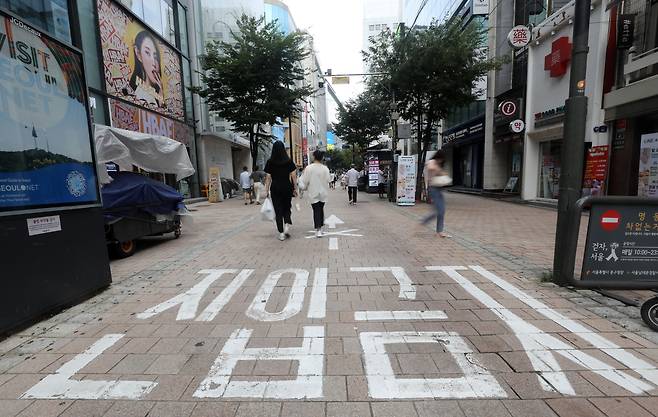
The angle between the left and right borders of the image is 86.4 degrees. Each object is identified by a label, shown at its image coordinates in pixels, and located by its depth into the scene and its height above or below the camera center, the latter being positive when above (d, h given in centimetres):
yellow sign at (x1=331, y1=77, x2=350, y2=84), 1800 +469
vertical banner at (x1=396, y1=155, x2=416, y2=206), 1435 -48
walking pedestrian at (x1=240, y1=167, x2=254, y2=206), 1712 -51
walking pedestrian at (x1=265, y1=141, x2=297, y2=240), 731 -20
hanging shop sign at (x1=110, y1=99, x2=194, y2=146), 1259 +224
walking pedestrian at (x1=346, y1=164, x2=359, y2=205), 1548 -54
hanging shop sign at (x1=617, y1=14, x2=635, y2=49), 943 +359
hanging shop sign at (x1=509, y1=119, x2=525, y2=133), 1408 +165
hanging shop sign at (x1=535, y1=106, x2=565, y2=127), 1220 +178
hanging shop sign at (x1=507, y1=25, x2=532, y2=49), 1334 +495
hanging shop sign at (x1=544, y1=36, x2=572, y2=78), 1165 +368
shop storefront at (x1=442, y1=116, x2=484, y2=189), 2011 +109
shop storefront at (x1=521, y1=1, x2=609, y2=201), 1031 +221
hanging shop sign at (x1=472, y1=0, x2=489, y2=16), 1792 +818
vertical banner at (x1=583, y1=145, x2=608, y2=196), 986 -17
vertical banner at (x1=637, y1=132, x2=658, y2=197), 870 -8
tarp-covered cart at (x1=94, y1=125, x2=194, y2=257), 601 -26
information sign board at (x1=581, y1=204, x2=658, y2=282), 364 -84
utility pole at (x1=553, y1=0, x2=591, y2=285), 393 +20
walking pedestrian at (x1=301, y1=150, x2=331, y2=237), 743 -26
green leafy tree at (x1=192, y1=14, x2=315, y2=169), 1722 +490
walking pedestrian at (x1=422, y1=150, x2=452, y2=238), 745 -33
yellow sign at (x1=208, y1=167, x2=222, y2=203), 1883 -63
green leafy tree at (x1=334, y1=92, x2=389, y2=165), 3291 +456
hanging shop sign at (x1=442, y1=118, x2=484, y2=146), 1941 +220
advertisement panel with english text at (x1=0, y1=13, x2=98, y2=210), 314 +55
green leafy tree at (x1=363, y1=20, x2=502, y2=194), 1393 +418
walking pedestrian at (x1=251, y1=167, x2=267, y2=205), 1712 -38
